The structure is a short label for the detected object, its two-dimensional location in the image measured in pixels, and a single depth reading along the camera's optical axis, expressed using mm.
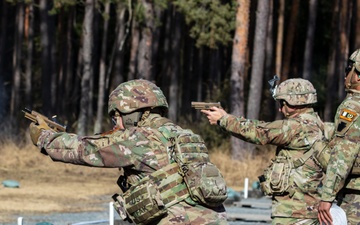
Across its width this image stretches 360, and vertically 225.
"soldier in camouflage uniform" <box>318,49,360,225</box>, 8258
